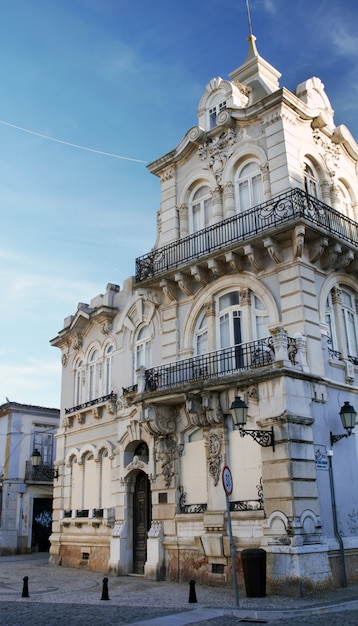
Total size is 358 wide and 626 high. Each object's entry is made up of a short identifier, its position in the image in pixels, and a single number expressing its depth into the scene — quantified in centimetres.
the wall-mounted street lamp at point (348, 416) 1502
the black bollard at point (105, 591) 1369
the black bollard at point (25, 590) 1447
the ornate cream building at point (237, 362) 1467
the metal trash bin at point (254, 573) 1321
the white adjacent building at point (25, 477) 3075
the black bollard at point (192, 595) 1294
